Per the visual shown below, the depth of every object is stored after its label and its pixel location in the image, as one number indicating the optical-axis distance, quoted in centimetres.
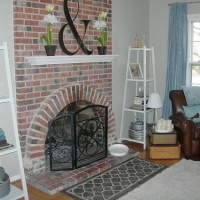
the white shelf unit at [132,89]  468
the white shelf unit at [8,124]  277
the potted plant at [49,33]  334
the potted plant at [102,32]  402
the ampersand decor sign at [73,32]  364
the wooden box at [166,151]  410
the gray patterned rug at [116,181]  312
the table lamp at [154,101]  440
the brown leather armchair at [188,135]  404
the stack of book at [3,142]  282
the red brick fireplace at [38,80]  331
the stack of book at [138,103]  470
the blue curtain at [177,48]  501
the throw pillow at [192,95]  450
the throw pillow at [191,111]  437
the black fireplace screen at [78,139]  362
